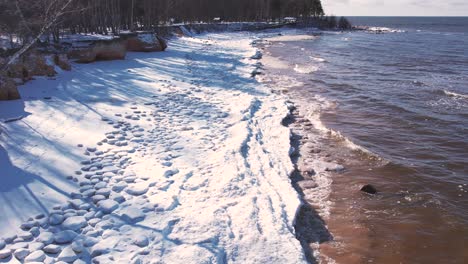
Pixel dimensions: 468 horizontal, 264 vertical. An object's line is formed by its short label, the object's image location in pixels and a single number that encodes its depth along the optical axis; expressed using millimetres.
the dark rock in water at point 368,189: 7711
